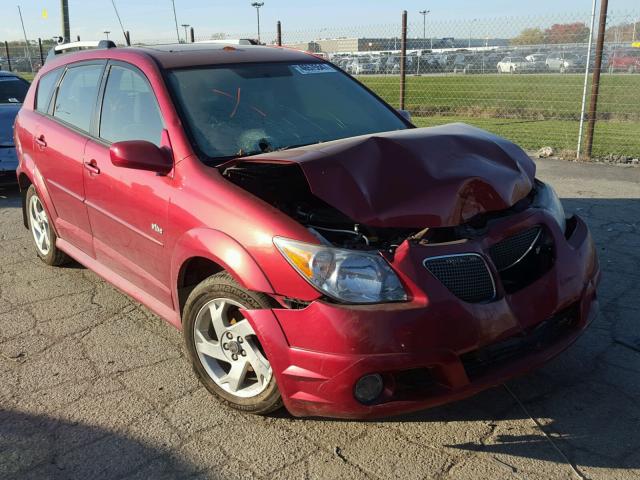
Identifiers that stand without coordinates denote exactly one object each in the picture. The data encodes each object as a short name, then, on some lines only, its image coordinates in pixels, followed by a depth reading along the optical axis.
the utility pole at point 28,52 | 32.10
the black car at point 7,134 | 7.70
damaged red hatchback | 2.58
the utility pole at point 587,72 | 8.64
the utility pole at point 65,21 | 13.20
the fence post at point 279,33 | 13.05
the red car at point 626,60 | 13.11
